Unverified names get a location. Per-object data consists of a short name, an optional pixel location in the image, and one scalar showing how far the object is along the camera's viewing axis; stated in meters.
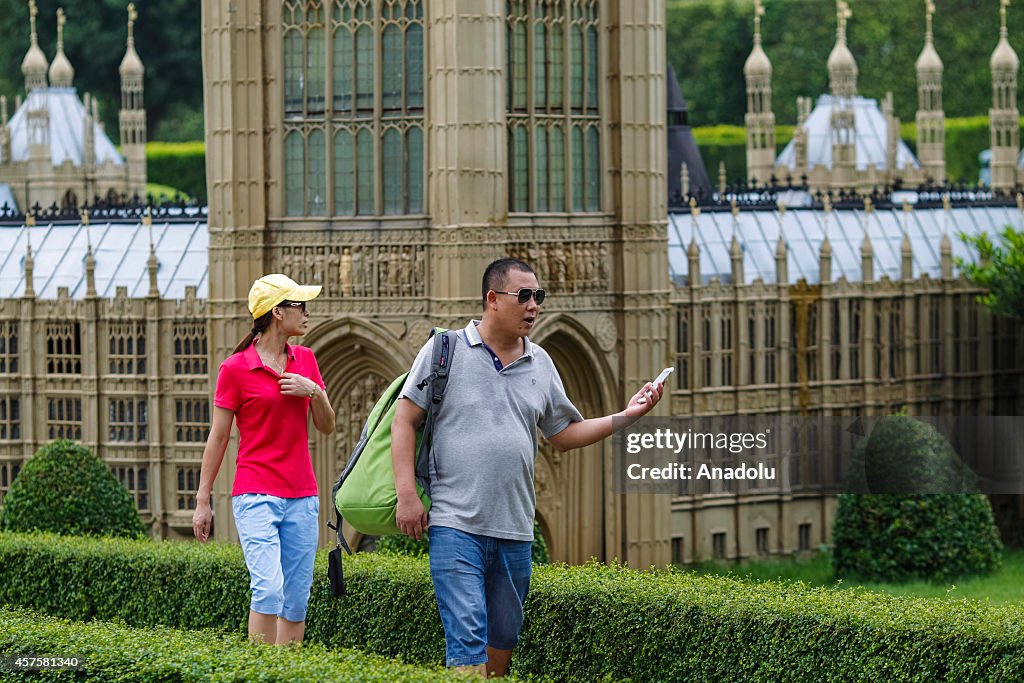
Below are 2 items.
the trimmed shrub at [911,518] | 28.92
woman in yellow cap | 14.94
